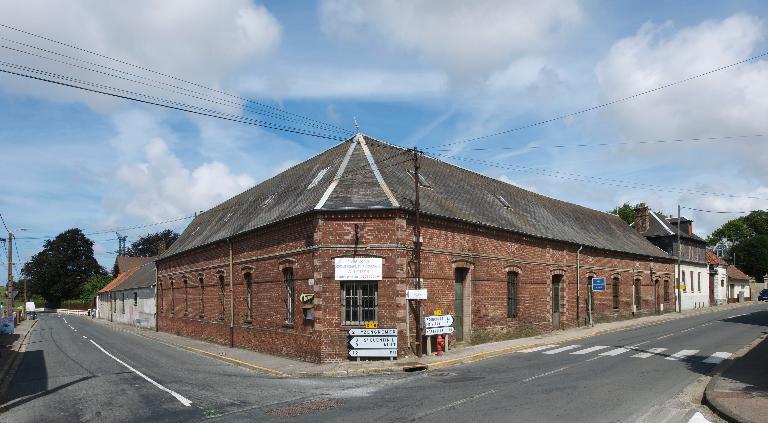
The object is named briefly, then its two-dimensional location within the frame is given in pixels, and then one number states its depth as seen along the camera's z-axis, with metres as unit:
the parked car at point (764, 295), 69.18
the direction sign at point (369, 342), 18.11
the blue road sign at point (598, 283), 28.63
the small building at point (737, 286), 63.32
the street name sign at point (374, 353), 18.06
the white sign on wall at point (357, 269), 18.62
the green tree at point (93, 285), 86.31
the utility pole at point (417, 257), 18.93
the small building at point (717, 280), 56.03
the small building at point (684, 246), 46.62
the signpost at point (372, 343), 18.09
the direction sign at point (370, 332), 18.11
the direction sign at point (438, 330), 19.03
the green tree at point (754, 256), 83.31
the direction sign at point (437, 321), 19.08
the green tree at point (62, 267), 91.31
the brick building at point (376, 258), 18.88
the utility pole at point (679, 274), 41.03
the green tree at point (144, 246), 101.76
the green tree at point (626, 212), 79.62
